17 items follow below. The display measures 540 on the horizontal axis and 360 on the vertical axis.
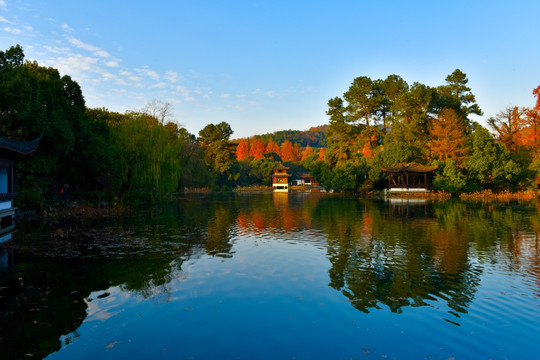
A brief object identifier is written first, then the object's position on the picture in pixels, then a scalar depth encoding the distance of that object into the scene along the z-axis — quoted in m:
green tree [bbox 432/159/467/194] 42.62
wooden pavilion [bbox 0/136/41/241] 12.63
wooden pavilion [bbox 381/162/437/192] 45.34
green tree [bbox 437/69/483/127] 52.28
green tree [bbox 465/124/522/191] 40.78
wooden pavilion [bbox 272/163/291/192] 80.94
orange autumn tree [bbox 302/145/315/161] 118.15
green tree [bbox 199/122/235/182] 76.81
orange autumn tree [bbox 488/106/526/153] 44.28
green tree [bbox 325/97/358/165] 58.22
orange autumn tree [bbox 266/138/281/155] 125.00
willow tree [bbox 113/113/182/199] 28.55
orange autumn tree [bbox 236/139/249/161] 120.56
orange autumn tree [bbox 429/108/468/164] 45.62
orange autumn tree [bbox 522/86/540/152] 40.72
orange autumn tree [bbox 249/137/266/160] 117.31
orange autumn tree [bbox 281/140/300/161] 119.15
